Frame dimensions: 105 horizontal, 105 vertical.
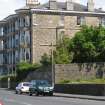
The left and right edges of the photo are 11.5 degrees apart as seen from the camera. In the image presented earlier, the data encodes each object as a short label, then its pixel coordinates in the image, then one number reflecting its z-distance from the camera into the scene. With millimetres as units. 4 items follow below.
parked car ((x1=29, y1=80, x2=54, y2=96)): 52469
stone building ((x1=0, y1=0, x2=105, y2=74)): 91312
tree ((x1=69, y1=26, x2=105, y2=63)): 71500
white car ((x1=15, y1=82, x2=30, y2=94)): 61738
